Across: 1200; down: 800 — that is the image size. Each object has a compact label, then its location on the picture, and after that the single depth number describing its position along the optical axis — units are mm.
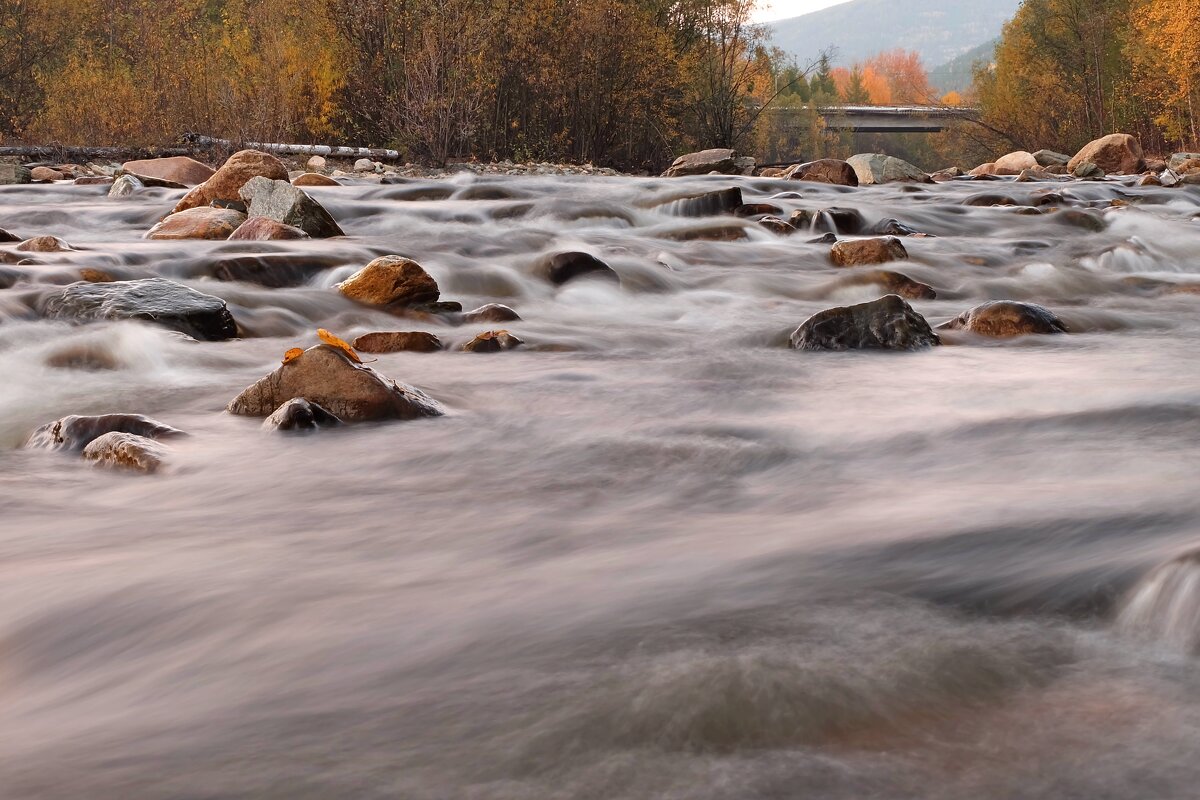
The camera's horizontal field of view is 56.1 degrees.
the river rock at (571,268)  7801
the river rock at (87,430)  3688
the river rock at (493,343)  5484
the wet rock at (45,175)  15918
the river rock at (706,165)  21016
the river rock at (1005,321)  5805
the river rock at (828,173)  18516
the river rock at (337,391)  3975
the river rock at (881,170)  22312
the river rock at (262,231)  8500
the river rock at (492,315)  6457
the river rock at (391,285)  6590
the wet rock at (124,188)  12914
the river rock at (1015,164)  26859
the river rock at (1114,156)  25672
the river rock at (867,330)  5406
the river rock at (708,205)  12047
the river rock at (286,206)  9000
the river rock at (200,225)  8812
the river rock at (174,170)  15367
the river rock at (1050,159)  27997
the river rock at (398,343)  5445
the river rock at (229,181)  10508
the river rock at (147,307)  5508
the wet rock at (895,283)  7633
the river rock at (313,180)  13984
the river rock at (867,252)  8727
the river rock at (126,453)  3451
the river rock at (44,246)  7625
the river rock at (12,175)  15008
